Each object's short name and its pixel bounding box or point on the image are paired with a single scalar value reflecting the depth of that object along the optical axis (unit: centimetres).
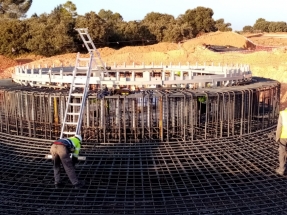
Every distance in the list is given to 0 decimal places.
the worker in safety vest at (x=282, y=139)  520
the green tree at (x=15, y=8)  3598
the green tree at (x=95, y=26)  3017
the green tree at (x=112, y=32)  3187
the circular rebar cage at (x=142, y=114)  613
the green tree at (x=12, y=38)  2902
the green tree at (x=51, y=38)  2857
